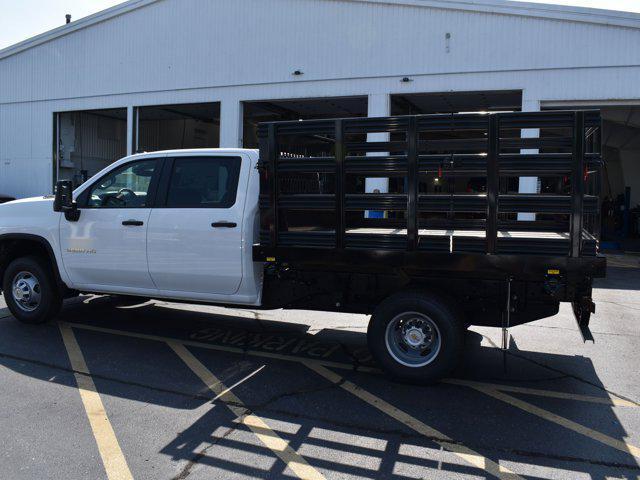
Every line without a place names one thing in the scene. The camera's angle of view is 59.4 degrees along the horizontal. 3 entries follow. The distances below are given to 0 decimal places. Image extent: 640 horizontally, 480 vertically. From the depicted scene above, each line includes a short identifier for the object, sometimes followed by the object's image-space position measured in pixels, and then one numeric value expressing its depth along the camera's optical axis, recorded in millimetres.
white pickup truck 4566
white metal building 14234
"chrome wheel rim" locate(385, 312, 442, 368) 4906
